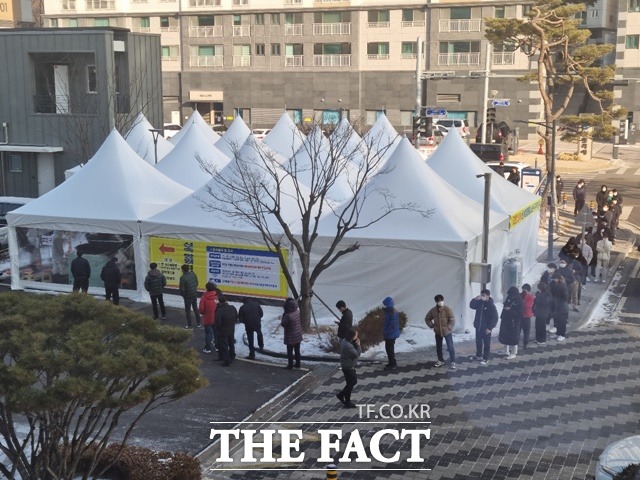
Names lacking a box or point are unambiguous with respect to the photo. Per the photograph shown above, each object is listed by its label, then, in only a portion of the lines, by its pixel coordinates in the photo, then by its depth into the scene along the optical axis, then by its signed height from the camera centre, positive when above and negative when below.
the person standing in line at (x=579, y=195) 29.73 -3.12
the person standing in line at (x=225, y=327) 15.33 -3.84
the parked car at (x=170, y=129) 49.54 -1.73
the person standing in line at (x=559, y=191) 32.47 -3.28
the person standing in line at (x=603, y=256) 21.98 -3.77
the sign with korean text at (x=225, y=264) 18.52 -3.43
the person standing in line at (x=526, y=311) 16.12 -3.75
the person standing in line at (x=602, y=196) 28.20 -3.04
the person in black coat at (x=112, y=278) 18.64 -3.65
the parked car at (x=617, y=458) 10.02 -4.02
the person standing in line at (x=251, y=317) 15.68 -3.76
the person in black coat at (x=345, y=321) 14.88 -3.62
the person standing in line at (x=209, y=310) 16.09 -3.72
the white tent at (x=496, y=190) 20.95 -2.16
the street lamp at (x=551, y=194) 24.09 -2.74
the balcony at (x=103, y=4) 65.44 +6.83
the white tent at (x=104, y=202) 19.56 -2.25
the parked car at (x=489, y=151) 40.81 -2.29
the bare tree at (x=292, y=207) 17.11 -2.19
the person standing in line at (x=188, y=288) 17.50 -3.62
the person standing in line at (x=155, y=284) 17.80 -3.61
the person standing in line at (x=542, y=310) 16.45 -3.82
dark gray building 31.31 +0.08
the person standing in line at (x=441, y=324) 15.18 -3.74
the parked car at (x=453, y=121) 52.47 -1.40
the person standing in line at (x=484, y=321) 15.46 -3.76
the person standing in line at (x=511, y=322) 15.62 -3.82
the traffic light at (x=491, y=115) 53.00 -0.90
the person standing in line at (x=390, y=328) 15.05 -3.77
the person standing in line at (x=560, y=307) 16.97 -3.84
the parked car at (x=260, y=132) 53.44 -1.95
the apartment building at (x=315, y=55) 57.44 +2.97
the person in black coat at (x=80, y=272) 18.92 -3.60
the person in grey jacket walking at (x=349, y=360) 13.03 -3.73
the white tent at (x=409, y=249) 17.12 -2.81
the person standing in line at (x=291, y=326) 14.95 -3.73
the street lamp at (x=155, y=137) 27.48 -1.18
